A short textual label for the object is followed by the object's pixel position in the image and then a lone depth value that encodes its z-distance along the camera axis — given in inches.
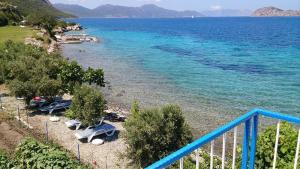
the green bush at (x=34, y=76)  758.8
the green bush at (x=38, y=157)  382.8
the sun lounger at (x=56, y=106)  782.6
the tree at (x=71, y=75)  859.9
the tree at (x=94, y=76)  911.7
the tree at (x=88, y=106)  631.3
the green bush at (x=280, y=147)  225.6
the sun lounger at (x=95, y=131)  619.4
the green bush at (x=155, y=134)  495.4
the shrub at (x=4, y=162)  394.5
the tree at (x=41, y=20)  3120.1
